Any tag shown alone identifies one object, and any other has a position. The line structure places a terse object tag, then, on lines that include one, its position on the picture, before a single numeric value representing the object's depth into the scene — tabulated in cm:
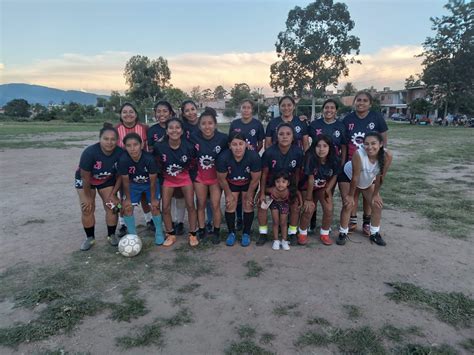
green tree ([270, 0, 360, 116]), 3884
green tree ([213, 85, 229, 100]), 10830
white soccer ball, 422
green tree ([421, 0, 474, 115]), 3922
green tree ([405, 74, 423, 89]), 6619
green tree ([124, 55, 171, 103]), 5444
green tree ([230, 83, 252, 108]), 6332
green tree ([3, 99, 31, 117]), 5097
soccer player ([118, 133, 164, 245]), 436
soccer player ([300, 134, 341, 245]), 438
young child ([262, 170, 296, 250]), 446
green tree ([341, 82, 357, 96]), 7510
